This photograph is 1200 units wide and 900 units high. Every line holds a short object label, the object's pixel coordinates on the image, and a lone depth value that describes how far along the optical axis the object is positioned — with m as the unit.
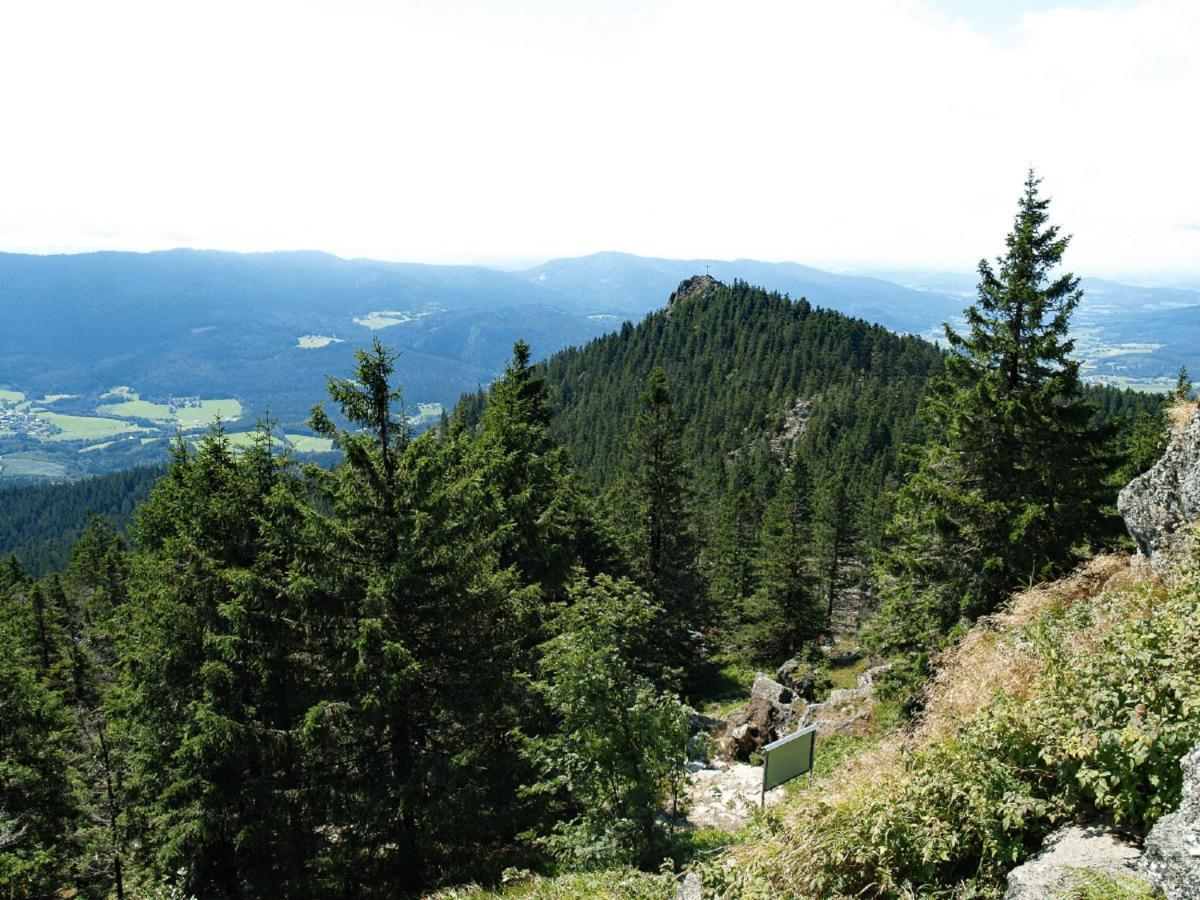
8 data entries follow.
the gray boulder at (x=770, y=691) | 20.95
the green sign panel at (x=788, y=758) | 9.53
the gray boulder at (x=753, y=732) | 19.09
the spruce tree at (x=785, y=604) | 35.53
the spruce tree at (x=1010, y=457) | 14.38
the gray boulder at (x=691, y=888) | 6.56
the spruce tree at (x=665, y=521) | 28.59
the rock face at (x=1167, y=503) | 8.90
